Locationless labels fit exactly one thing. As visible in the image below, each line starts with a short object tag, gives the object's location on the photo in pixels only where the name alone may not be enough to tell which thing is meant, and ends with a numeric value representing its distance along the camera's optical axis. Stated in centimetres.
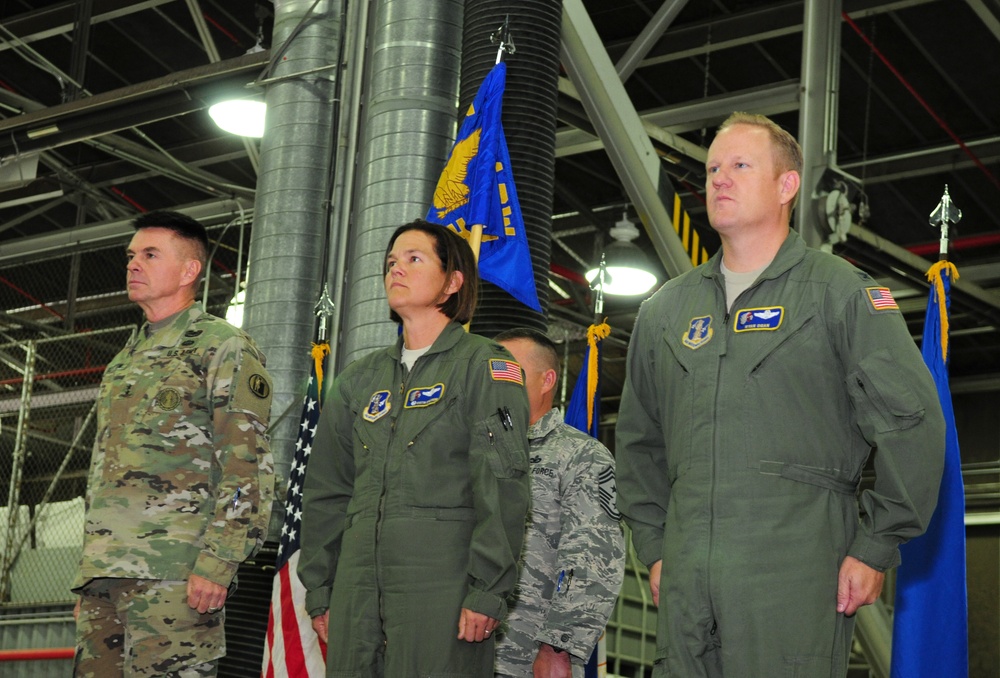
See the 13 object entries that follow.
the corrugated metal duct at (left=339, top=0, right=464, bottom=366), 584
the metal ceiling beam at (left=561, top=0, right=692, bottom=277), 654
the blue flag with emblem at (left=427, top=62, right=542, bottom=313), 514
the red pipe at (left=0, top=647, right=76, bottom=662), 781
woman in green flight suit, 320
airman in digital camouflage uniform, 400
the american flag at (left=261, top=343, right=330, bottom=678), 481
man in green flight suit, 266
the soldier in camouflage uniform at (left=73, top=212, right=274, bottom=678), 354
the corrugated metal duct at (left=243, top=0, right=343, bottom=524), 686
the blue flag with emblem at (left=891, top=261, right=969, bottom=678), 435
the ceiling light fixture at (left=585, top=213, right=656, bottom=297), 1217
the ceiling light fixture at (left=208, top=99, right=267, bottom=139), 955
